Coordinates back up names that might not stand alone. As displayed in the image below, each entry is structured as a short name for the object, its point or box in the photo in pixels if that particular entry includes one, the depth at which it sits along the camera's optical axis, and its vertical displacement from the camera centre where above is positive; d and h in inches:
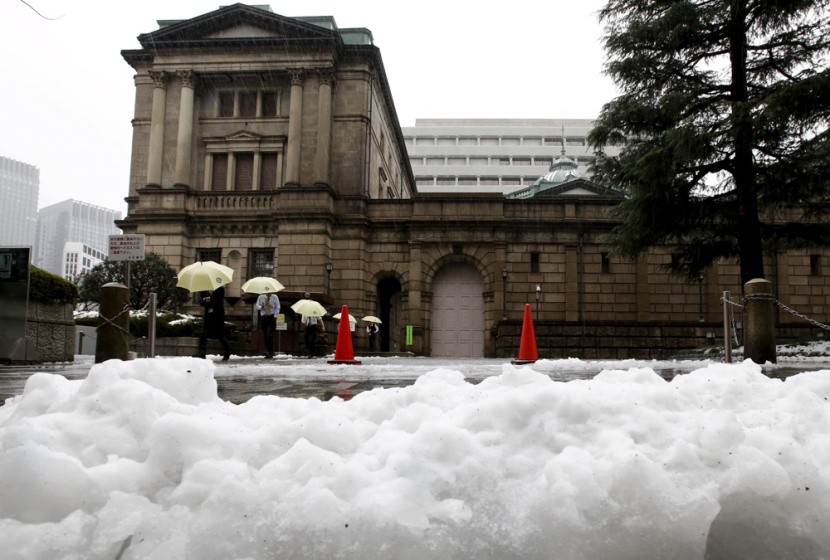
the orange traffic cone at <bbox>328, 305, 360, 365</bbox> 514.1 -9.8
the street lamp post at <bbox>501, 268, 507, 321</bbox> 1234.1 +99.7
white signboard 455.5 +63.5
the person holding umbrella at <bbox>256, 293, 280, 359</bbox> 713.6 +23.7
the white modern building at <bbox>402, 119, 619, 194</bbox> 3474.4 +1052.9
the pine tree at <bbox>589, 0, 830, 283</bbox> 626.8 +223.6
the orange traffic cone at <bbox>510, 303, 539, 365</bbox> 490.9 -4.8
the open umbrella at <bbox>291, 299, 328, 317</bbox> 920.3 +41.9
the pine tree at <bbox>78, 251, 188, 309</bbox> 1044.5 +92.3
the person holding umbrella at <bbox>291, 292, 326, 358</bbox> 878.4 +32.2
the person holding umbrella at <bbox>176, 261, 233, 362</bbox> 601.0 +40.2
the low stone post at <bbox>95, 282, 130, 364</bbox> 390.3 +6.1
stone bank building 1234.0 +240.3
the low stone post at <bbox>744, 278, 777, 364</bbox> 390.3 +12.9
